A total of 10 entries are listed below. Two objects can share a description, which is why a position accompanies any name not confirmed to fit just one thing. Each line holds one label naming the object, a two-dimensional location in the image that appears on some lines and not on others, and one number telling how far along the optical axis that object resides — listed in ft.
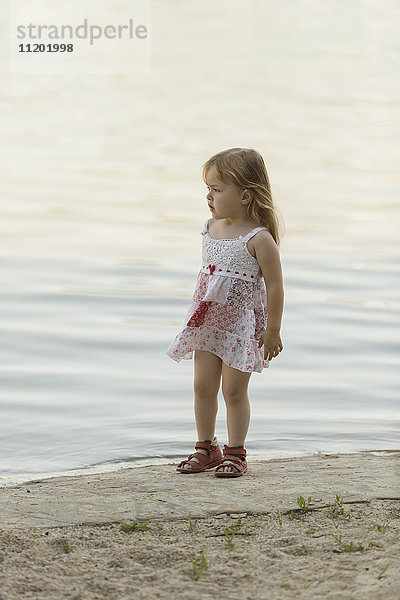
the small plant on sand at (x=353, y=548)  24.26
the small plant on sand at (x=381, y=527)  25.60
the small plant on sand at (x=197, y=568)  22.86
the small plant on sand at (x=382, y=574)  22.63
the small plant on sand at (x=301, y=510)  26.96
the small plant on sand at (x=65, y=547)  24.31
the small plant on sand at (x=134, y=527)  25.86
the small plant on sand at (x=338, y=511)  26.81
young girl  31.30
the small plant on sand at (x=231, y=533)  24.67
